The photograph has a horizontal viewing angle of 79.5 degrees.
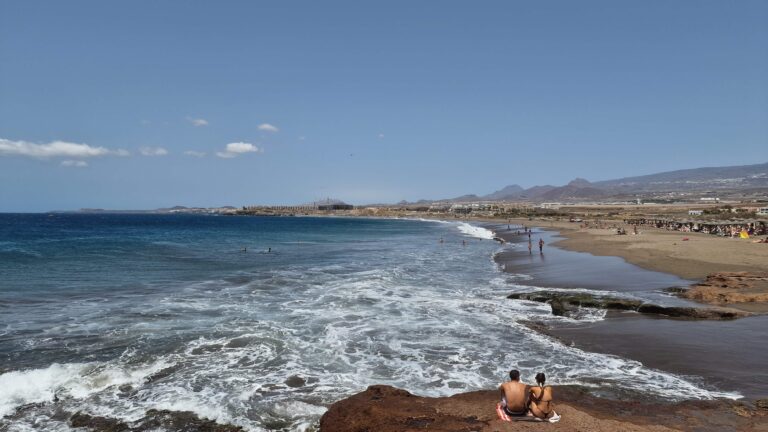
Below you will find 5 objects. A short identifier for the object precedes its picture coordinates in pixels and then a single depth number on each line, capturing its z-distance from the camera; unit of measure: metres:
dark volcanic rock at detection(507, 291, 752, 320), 16.87
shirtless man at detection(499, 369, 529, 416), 8.41
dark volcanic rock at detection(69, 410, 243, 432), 9.62
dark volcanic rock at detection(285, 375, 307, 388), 11.93
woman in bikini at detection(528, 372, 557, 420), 8.21
